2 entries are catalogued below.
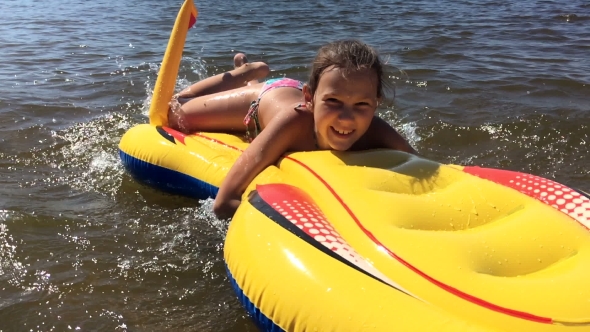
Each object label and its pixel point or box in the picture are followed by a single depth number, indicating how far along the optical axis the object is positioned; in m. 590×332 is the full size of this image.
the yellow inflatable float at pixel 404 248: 1.71
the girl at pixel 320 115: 2.59
